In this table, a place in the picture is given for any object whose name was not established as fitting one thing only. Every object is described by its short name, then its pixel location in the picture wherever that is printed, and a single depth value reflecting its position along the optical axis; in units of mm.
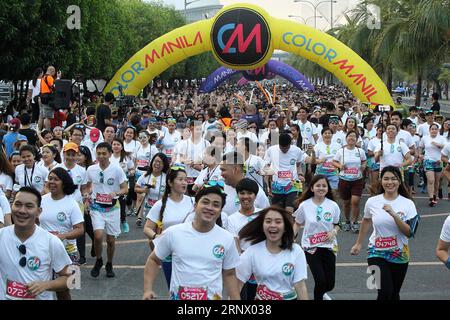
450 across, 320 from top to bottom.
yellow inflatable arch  22922
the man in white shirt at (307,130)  17281
